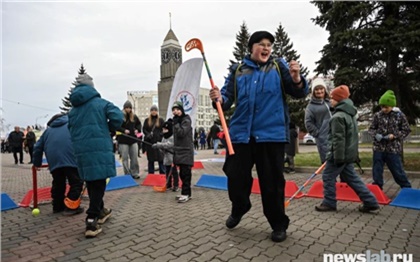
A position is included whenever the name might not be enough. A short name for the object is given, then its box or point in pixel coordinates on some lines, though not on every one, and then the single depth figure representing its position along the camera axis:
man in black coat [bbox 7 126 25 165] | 14.70
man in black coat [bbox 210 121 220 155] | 18.44
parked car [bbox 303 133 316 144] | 29.89
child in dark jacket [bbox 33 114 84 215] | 4.76
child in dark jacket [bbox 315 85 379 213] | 4.28
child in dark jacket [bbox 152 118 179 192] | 6.25
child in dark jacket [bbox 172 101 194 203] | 5.52
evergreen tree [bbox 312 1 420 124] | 7.96
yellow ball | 4.57
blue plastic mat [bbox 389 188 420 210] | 4.53
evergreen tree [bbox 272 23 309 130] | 29.38
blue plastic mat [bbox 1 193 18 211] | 5.26
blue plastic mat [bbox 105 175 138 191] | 6.83
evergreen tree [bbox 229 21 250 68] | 30.22
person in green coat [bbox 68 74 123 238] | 3.65
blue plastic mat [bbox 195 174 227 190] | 6.52
